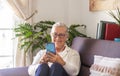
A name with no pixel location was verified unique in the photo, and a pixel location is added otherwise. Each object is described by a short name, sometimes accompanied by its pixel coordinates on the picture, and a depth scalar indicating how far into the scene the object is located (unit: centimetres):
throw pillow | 155
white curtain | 268
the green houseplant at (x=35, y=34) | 255
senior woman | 175
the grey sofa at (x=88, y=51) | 173
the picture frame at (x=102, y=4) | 224
